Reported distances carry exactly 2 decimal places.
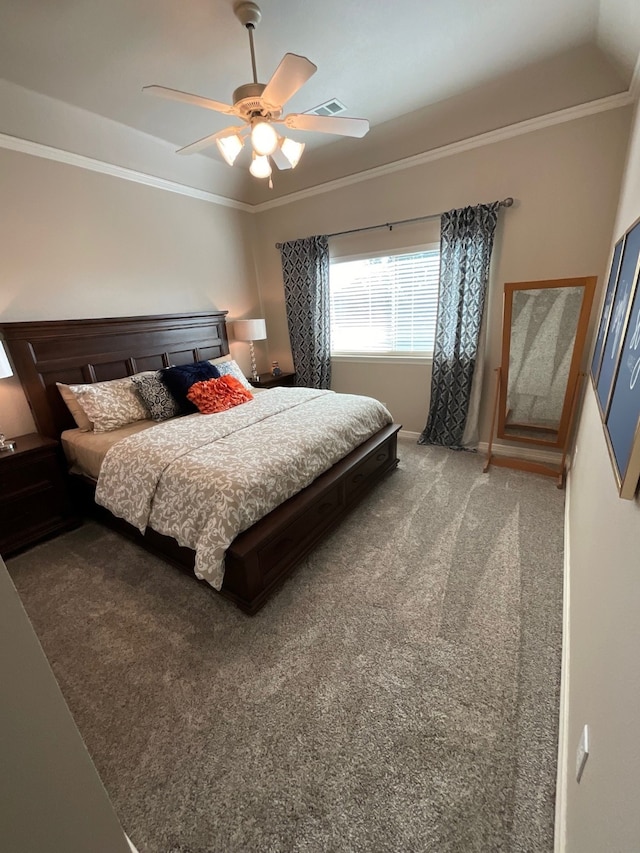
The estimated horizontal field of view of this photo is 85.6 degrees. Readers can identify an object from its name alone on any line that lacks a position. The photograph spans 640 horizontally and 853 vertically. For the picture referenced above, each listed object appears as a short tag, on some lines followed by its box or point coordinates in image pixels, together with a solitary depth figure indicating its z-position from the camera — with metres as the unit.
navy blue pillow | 2.90
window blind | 3.48
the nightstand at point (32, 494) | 2.29
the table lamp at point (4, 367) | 2.18
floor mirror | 2.60
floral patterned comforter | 1.70
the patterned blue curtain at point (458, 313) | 2.96
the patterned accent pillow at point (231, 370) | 3.37
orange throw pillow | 2.85
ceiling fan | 1.54
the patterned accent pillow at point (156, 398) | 2.78
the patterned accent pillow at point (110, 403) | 2.58
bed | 1.79
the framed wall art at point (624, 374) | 0.86
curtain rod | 2.80
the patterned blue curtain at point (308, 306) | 3.86
